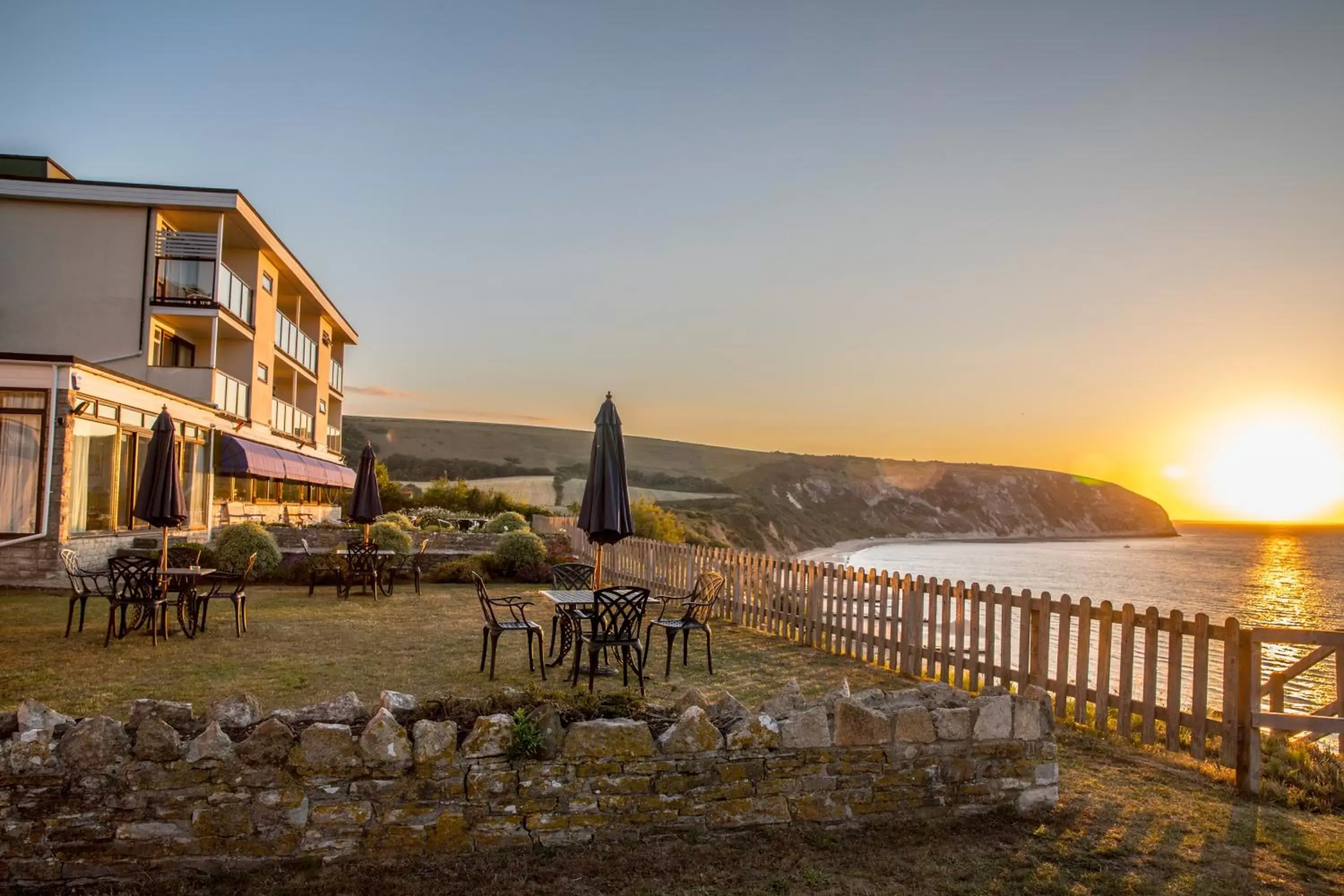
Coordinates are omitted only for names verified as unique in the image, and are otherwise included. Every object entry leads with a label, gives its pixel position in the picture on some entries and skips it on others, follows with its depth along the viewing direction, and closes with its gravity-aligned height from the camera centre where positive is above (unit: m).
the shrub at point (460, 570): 17.62 -2.11
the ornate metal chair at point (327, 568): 16.22 -2.04
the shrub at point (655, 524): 24.58 -1.35
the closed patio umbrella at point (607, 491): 8.02 -0.12
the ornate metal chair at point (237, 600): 9.74 -1.64
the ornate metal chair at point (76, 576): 9.13 -1.37
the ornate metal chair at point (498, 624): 7.70 -1.44
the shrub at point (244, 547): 15.41 -1.59
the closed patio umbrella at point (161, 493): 9.97 -0.38
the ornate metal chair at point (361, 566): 14.34 -1.71
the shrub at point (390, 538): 17.84 -1.49
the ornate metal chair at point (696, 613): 8.53 -1.43
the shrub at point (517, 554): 17.78 -1.72
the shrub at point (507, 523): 21.95 -1.33
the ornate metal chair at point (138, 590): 9.05 -1.45
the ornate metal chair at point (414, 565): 15.29 -1.94
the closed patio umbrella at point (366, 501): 14.84 -0.57
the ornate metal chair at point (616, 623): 7.37 -1.33
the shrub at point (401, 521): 21.41 -1.36
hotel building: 13.53 +2.69
